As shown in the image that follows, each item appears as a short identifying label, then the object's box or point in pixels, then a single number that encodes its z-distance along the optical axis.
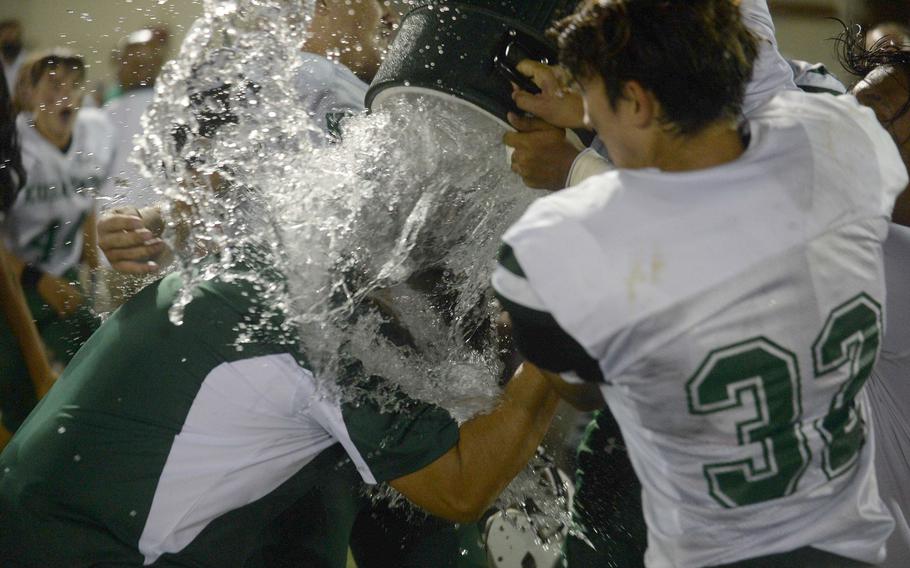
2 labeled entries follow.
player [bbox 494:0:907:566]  3.37
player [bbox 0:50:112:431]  4.45
